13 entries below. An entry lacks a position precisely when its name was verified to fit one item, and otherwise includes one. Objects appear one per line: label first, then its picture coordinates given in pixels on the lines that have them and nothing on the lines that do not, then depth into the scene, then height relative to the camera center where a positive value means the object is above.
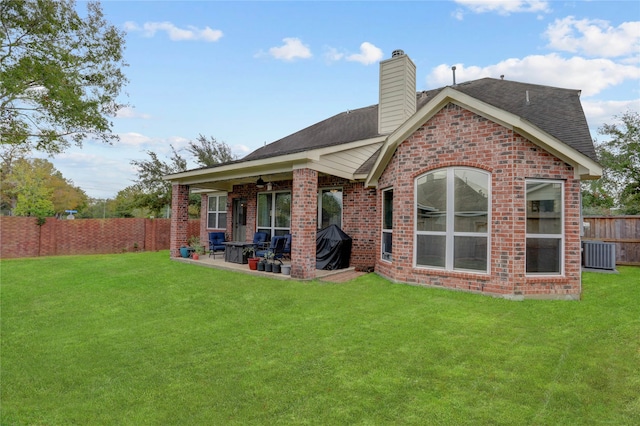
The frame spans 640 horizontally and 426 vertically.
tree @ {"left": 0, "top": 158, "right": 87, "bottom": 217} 29.89 +2.94
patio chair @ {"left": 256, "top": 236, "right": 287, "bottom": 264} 10.13 -0.81
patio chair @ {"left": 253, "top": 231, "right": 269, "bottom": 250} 11.98 -0.63
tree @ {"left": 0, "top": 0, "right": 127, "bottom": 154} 8.59 +4.24
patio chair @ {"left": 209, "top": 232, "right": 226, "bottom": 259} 13.01 -0.92
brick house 6.36 +0.73
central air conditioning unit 9.77 -0.89
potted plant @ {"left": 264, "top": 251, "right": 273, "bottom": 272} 9.09 -1.15
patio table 10.60 -1.06
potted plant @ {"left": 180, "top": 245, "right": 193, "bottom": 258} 11.96 -1.15
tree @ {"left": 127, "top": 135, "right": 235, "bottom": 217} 23.36 +3.25
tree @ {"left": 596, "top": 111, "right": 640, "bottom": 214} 15.18 +3.33
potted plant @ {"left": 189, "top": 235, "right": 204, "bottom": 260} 11.62 -1.12
